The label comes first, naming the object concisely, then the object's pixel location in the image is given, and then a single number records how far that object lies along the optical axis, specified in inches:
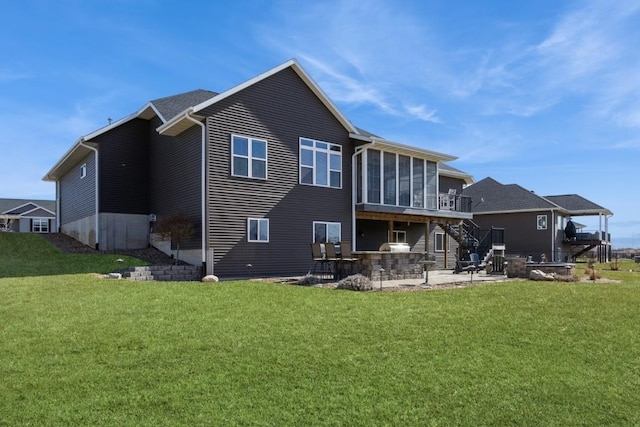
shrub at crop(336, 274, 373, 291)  446.9
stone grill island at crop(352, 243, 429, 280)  545.3
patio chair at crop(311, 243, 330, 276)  582.5
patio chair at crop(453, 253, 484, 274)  738.2
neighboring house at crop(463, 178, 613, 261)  1288.1
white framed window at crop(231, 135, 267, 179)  617.3
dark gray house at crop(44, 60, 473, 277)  603.5
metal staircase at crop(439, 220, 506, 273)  936.9
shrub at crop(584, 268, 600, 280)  604.7
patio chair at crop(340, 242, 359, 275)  557.3
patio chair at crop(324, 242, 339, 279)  573.3
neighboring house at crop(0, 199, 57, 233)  1678.2
